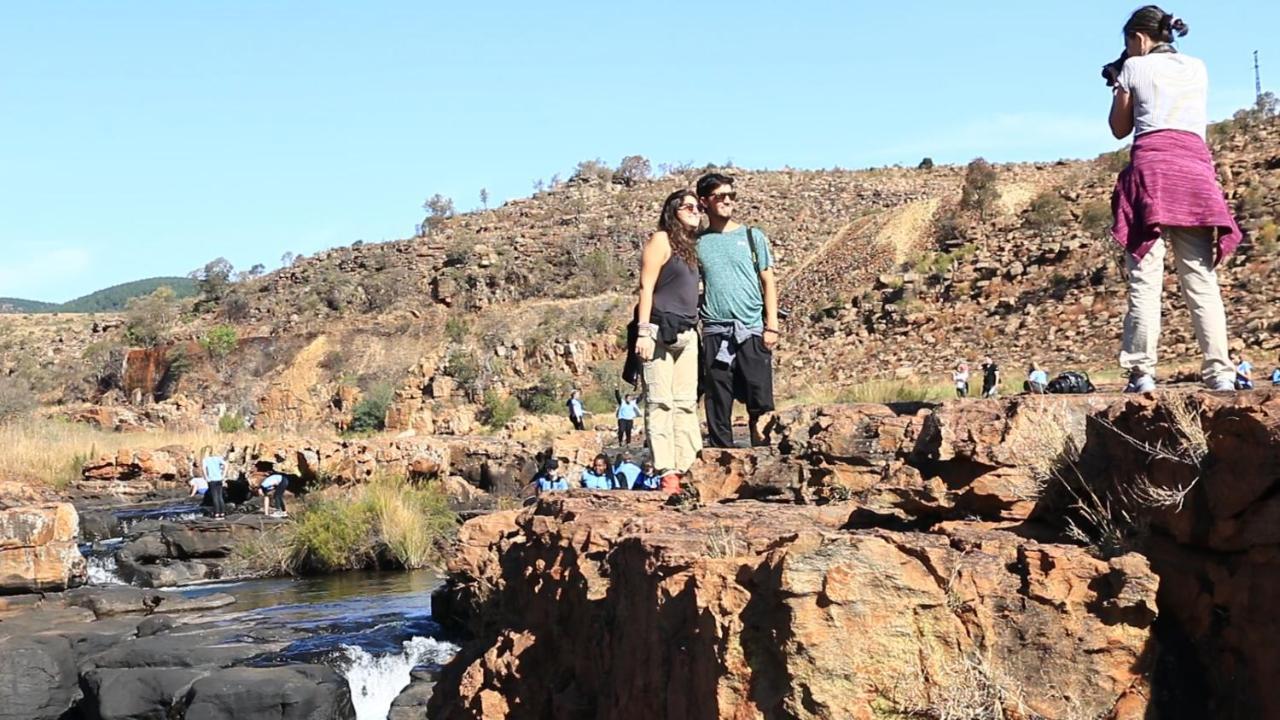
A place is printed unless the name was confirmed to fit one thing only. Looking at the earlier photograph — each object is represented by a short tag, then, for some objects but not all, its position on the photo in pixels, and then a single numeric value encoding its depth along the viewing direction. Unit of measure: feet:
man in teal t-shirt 24.49
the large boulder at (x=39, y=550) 48.19
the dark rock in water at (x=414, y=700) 32.71
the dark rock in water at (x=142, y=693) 33.32
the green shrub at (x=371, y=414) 134.51
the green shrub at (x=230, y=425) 131.42
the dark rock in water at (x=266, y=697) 31.86
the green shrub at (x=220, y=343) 177.37
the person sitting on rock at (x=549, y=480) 52.70
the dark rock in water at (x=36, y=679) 36.52
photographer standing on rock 17.85
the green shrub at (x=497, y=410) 125.15
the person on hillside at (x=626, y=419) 86.99
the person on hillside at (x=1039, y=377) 79.71
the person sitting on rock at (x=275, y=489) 77.87
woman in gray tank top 23.47
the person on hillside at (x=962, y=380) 94.57
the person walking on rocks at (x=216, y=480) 76.23
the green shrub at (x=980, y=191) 152.56
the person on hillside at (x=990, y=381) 93.50
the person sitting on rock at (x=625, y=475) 41.42
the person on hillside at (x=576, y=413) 103.45
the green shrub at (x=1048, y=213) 136.15
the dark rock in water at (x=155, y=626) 41.39
